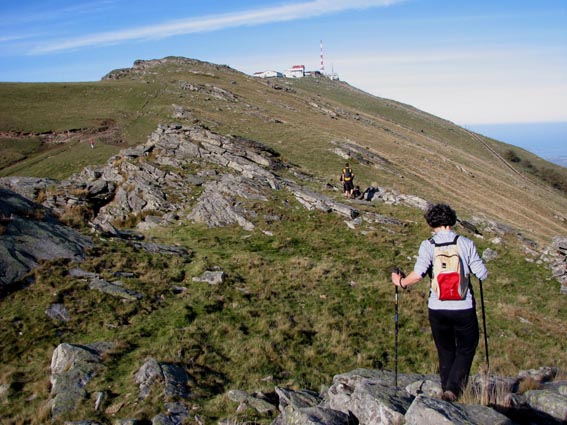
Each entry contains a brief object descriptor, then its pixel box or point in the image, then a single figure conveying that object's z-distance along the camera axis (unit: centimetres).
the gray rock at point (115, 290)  1229
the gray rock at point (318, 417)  566
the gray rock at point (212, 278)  1427
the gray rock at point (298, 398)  717
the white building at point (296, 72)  19438
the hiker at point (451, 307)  622
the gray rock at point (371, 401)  541
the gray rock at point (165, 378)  793
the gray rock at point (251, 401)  746
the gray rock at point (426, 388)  697
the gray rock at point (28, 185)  2334
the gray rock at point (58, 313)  1098
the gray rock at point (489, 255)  1985
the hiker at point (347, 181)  2750
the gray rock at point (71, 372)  769
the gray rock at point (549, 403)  559
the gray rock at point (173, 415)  699
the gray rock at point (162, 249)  1672
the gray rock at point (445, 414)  497
